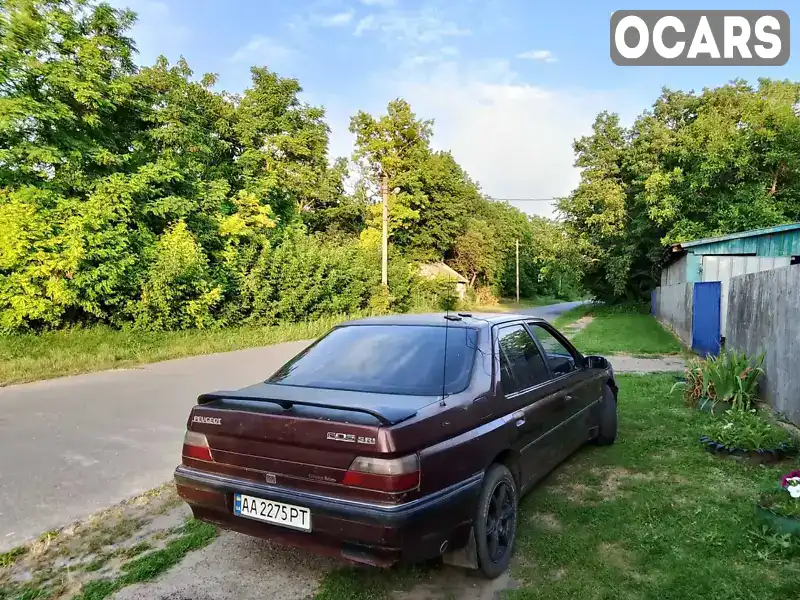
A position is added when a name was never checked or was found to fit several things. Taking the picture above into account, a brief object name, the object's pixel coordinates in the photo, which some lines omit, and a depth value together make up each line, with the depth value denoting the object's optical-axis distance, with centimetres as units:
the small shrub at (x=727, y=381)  642
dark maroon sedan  254
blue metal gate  1151
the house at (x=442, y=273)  3912
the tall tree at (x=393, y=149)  3219
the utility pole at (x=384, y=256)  2761
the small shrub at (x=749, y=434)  480
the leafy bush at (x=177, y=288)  1470
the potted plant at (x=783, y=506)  322
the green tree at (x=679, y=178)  2200
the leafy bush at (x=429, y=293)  3136
